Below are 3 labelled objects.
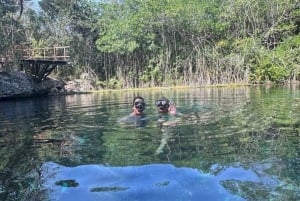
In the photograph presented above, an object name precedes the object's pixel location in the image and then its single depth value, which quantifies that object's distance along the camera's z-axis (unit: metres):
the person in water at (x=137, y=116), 6.20
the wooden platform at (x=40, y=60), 17.60
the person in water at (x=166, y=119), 5.00
